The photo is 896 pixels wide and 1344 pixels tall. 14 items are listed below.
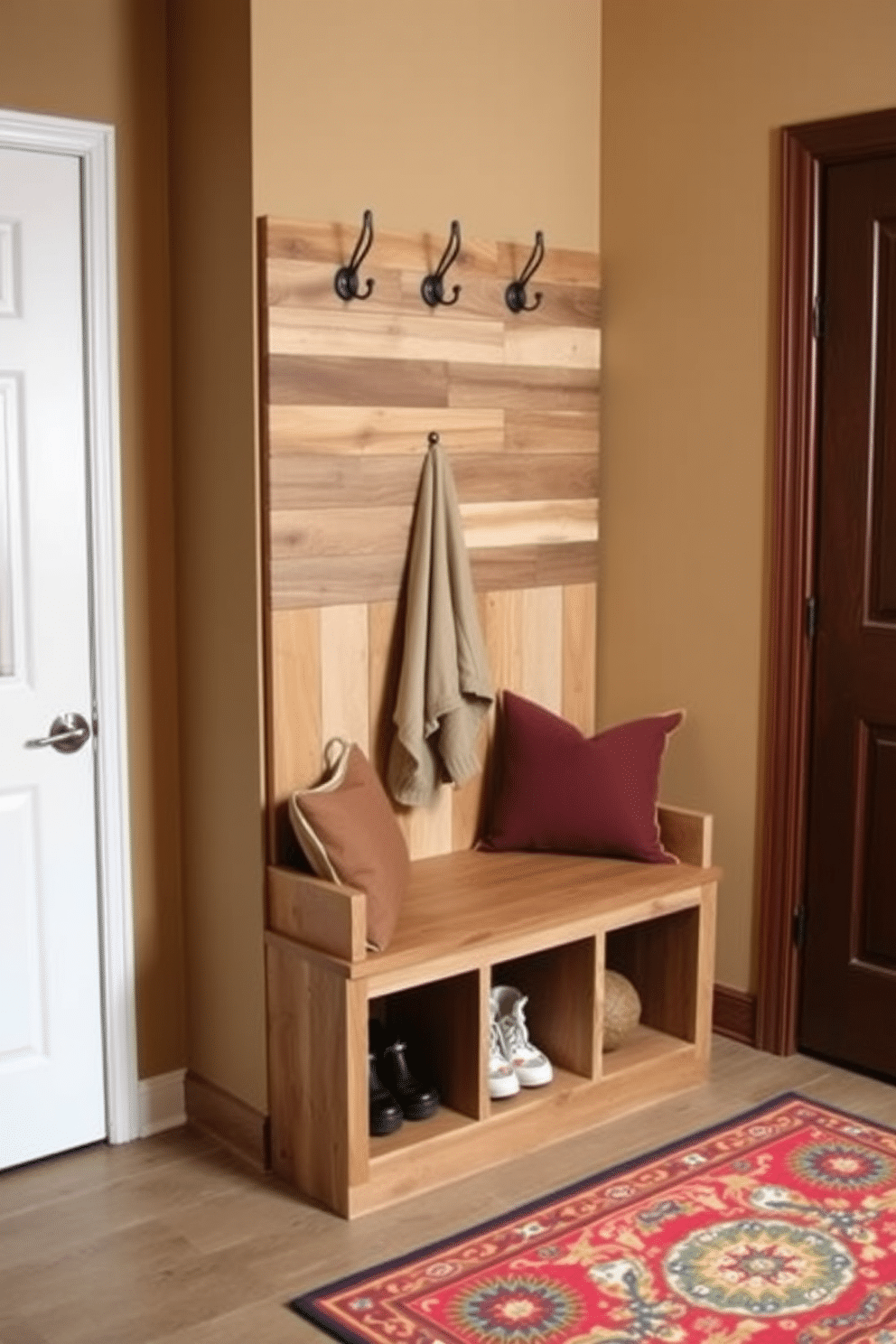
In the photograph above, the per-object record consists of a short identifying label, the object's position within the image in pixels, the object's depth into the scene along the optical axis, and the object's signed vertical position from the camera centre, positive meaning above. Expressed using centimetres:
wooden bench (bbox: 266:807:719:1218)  310 -104
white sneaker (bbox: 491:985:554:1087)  346 -115
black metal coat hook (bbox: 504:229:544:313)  372 +48
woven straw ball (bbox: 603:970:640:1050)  361 -113
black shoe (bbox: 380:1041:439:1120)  330 -120
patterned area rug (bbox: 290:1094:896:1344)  270 -135
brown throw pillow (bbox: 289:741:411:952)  317 -68
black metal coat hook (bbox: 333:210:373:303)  332 +46
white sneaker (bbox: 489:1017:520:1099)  339 -120
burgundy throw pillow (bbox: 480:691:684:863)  370 -66
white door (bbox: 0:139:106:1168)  322 -36
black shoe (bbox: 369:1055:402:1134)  323 -121
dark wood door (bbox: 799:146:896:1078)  357 -33
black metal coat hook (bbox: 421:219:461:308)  351 +47
